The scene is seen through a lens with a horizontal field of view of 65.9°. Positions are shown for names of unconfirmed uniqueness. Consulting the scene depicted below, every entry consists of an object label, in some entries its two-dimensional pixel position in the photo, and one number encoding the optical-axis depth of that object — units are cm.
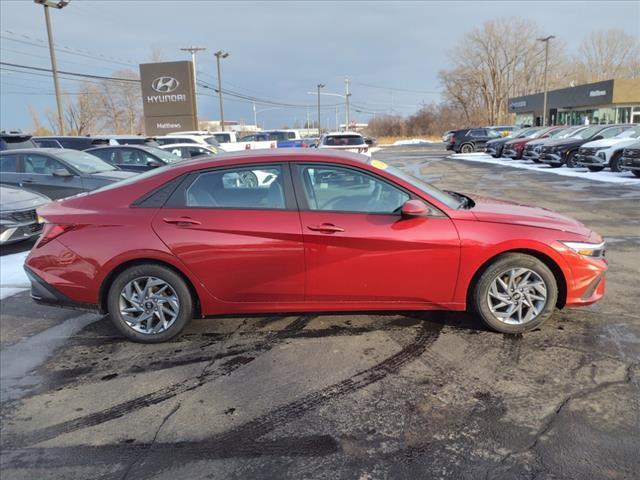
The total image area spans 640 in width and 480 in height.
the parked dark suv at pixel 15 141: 1370
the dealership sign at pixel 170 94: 3872
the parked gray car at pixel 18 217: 745
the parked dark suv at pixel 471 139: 3562
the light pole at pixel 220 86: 5187
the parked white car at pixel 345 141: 1680
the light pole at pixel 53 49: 2655
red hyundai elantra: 396
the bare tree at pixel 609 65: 7238
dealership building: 4269
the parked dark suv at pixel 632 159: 1466
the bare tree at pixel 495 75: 7800
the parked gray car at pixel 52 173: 979
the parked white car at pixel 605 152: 1697
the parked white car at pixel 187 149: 1641
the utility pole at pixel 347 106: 6941
